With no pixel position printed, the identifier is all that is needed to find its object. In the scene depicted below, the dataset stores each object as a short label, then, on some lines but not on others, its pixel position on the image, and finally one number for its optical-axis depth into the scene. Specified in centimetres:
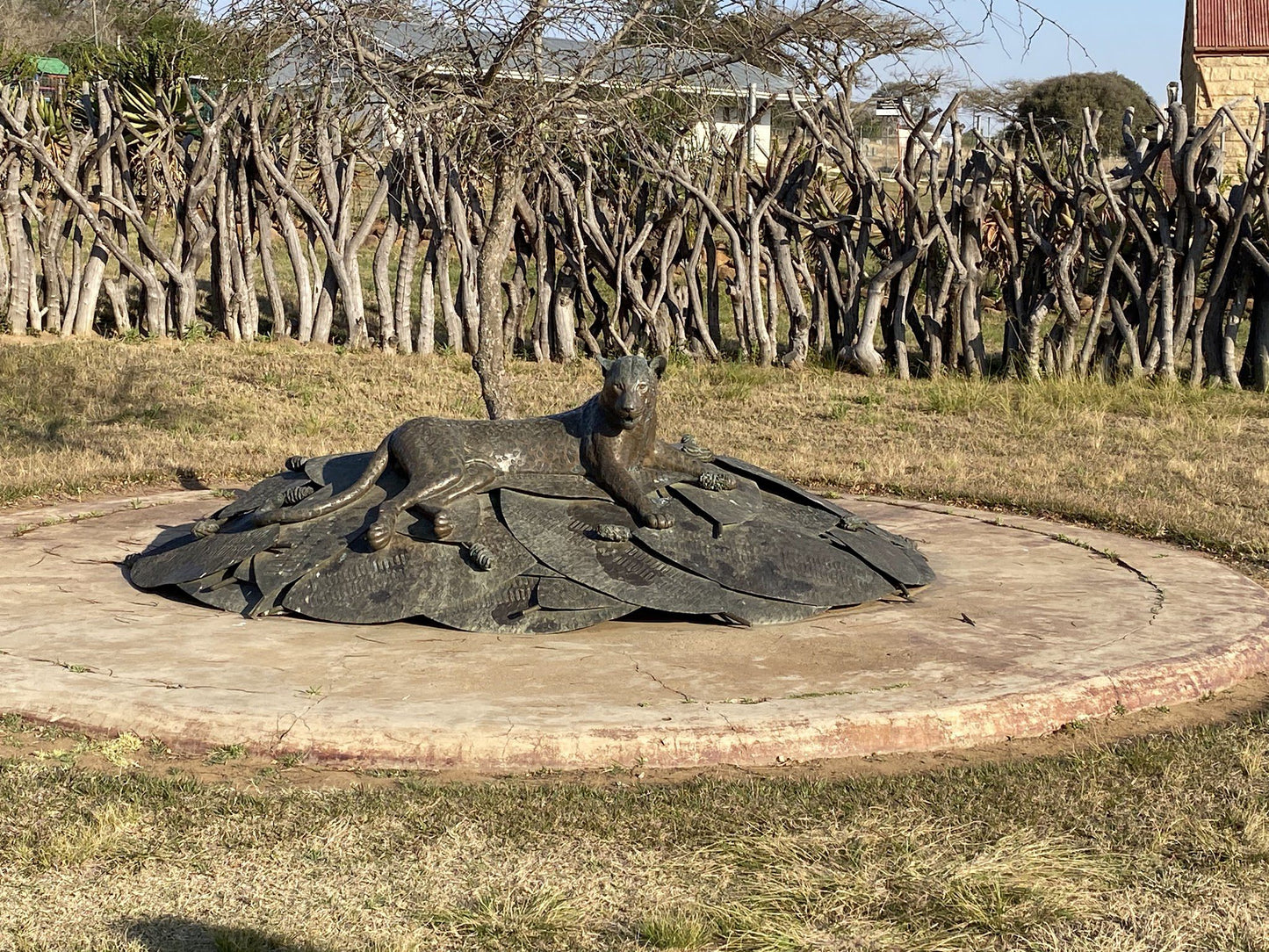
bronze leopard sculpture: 526
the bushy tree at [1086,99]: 3734
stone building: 2644
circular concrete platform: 399
